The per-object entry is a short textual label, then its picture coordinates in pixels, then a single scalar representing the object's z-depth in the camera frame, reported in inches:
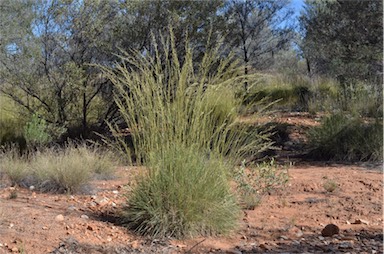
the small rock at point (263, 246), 171.9
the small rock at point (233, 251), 167.6
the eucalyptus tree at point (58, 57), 422.3
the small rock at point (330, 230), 188.4
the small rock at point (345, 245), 174.6
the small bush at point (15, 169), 262.2
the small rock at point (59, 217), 182.8
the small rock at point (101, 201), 221.1
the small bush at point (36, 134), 377.1
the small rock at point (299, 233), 190.0
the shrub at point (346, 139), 332.8
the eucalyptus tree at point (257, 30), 589.6
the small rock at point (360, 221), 206.8
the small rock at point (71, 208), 202.0
